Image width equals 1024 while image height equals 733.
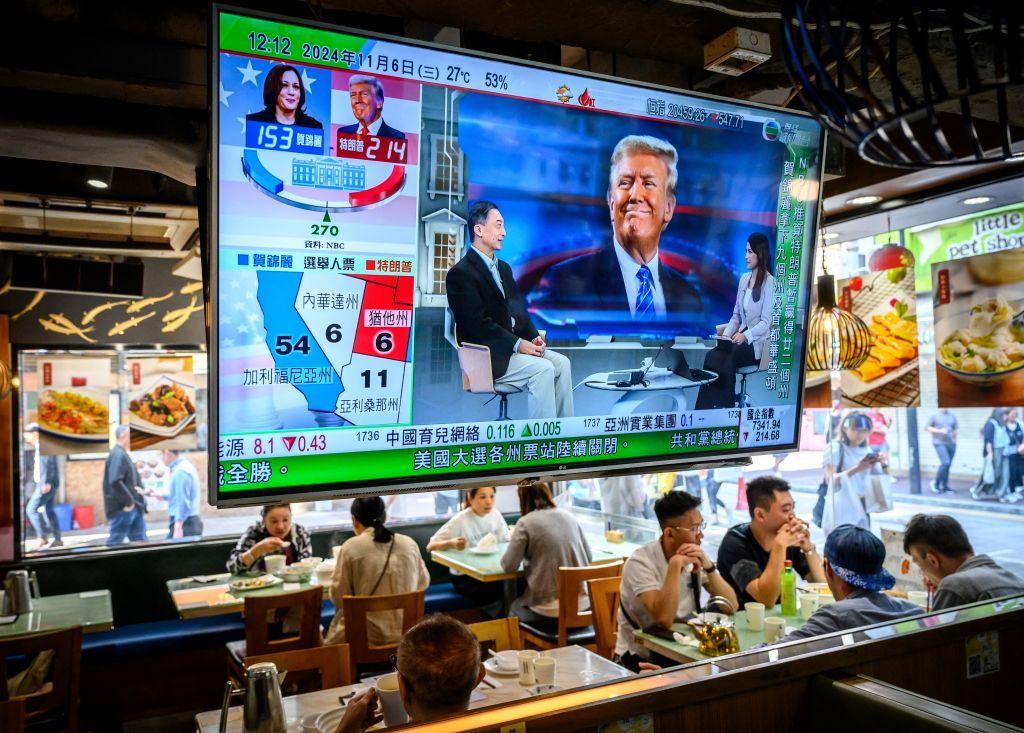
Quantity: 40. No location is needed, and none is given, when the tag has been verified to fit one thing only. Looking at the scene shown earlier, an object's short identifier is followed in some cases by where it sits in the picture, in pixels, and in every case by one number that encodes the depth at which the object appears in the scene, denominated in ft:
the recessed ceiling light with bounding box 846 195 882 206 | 15.02
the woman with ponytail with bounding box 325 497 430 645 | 14.83
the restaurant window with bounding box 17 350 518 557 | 20.98
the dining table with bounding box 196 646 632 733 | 9.14
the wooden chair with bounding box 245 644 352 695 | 10.31
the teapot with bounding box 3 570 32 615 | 14.99
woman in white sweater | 20.16
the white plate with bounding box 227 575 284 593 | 16.22
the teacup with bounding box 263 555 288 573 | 17.39
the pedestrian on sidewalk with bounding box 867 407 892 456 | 20.77
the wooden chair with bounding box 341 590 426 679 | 13.61
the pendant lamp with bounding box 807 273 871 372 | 14.52
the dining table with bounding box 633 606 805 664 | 11.23
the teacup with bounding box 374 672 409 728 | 7.73
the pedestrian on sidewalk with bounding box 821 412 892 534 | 20.35
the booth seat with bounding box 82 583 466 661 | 17.52
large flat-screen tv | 5.65
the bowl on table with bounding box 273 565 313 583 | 17.13
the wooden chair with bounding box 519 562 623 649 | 15.31
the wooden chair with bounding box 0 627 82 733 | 12.30
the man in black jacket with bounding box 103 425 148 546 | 21.94
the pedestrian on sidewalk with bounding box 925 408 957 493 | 19.48
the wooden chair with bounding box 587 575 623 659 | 14.15
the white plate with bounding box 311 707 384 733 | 8.62
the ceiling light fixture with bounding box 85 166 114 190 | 14.30
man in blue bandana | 10.02
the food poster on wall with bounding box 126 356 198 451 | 22.52
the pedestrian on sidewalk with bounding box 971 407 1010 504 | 17.06
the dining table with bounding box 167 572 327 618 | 15.26
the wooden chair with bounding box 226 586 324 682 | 13.99
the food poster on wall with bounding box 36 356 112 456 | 21.26
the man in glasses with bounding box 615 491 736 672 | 12.31
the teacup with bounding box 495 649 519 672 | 10.44
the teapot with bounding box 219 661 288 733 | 7.73
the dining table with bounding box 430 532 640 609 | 17.47
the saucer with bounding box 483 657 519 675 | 10.38
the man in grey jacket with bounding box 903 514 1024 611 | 10.30
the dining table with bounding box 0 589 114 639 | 13.99
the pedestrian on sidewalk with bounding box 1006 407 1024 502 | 16.69
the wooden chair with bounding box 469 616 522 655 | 11.31
